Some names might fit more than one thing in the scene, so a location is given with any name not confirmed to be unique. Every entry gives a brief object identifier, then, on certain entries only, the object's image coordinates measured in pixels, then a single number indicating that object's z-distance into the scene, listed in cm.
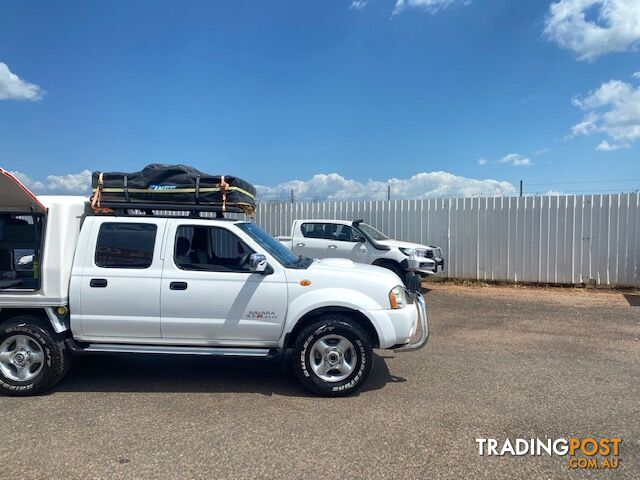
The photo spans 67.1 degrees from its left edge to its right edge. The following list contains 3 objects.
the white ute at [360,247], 1130
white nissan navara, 487
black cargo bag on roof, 518
